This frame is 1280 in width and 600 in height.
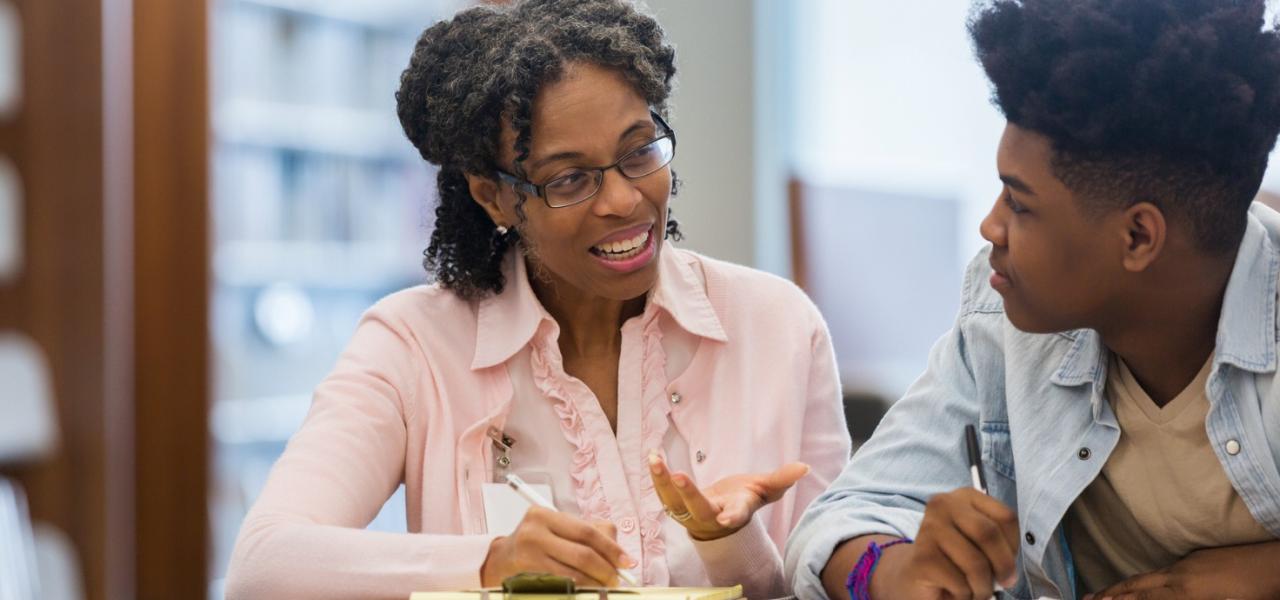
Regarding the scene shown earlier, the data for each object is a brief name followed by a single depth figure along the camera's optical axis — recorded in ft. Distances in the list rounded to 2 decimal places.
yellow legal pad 8.82
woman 9.92
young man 8.75
